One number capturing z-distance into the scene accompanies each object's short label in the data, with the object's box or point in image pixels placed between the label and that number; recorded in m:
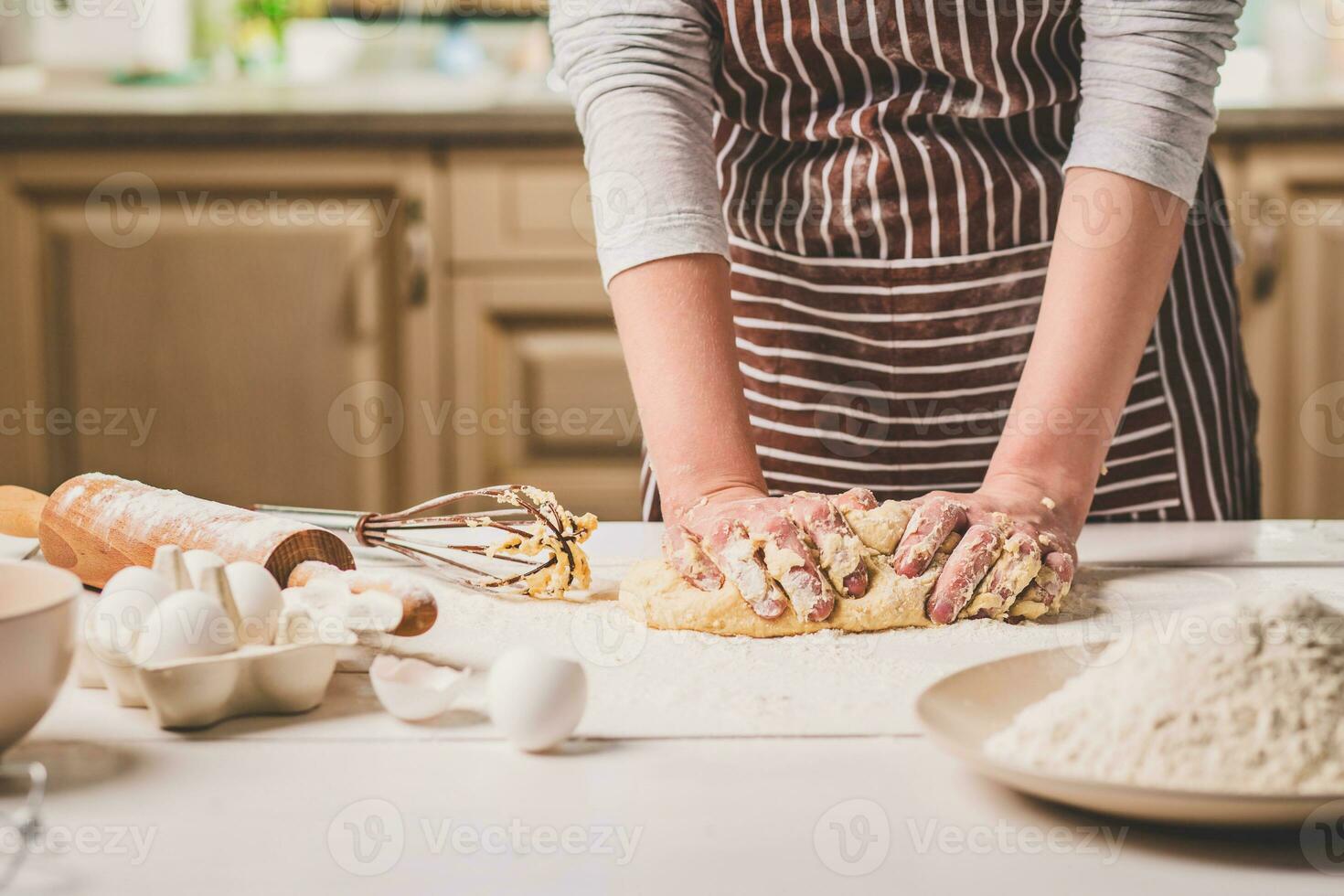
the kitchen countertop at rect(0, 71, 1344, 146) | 3.42
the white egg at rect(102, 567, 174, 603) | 1.57
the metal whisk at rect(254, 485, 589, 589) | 1.80
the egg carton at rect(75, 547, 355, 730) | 1.52
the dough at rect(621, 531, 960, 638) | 1.71
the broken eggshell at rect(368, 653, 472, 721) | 1.53
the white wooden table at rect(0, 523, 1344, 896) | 1.37
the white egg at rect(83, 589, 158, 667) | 1.54
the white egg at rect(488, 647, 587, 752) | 1.49
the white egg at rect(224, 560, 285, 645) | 1.57
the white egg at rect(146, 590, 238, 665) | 1.53
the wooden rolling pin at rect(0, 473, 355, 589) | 1.72
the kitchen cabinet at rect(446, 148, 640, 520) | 3.54
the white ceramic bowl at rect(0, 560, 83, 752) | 1.43
